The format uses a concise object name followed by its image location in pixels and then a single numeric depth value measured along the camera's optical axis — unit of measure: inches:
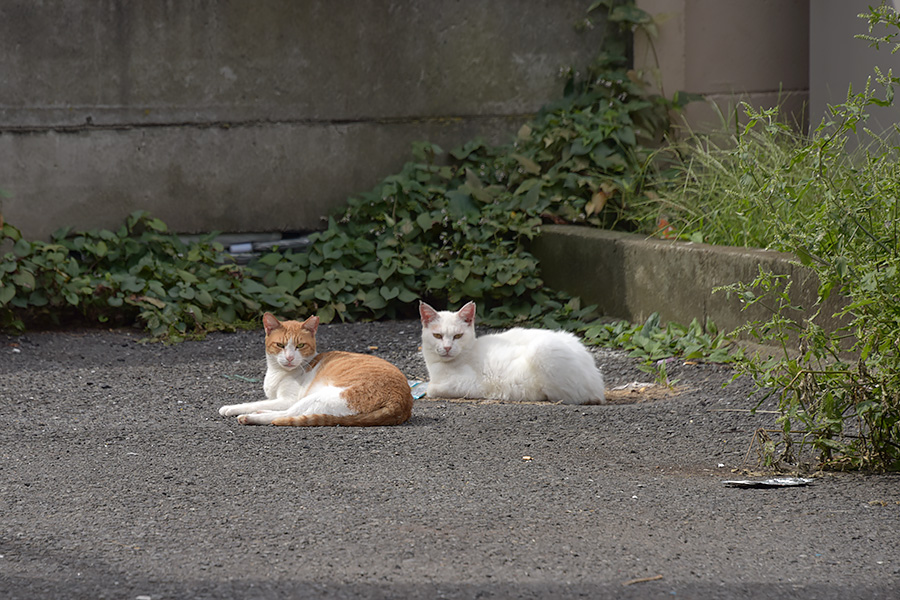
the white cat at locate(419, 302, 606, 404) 376.5
